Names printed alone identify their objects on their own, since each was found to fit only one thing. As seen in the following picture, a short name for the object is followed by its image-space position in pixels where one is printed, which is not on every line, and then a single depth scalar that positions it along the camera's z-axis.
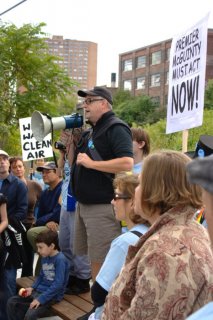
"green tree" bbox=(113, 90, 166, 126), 59.48
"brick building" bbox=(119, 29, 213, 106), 69.38
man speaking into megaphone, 3.72
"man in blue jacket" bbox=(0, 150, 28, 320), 4.91
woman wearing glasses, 2.48
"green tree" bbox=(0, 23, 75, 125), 16.98
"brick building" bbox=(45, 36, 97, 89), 140.90
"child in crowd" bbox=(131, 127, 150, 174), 4.27
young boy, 4.13
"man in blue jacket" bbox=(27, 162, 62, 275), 5.30
